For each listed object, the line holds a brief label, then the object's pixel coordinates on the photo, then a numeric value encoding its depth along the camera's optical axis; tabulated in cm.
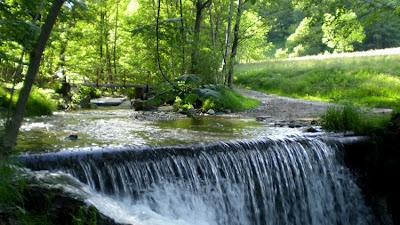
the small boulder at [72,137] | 804
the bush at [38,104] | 1272
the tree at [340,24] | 1309
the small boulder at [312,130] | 1011
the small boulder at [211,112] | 1449
